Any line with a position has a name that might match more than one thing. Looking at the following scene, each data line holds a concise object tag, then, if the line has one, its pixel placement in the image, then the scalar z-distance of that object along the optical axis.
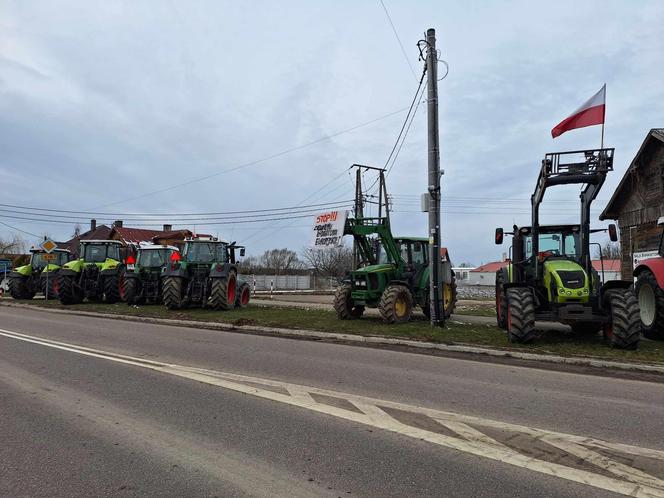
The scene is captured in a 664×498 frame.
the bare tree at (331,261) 73.12
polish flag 11.64
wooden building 19.47
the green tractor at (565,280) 9.80
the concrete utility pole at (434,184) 13.34
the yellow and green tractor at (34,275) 27.47
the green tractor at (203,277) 18.48
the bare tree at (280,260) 96.50
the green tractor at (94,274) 22.50
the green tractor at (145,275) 21.42
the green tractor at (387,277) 14.13
